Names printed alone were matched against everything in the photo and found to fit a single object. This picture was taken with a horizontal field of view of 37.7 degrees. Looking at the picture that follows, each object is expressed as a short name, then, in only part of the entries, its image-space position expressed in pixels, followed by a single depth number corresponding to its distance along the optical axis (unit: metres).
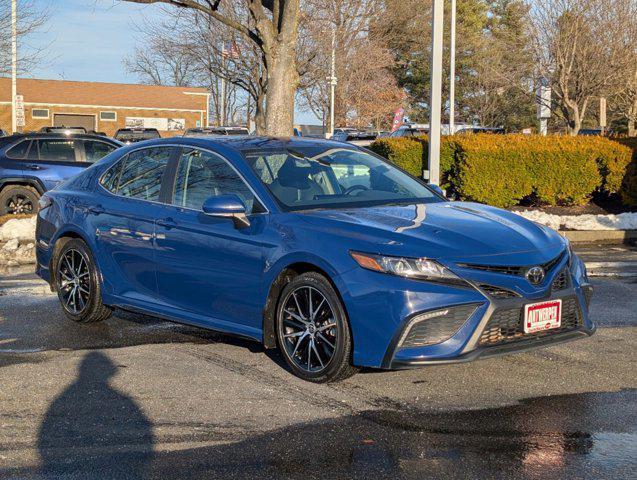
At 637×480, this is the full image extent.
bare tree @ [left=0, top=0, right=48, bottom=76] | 32.22
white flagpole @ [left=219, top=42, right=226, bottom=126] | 35.30
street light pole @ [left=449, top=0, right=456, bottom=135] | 29.99
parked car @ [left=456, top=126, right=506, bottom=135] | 36.25
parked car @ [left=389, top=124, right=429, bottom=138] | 35.10
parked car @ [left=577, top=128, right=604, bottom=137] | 41.86
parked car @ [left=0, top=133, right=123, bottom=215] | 16.66
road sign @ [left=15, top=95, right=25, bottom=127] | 36.62
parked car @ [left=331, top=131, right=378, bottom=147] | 32.07
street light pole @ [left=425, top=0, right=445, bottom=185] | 17.17
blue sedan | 5.41
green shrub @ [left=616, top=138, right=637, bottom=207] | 17.80
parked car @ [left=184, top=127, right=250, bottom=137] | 34.03
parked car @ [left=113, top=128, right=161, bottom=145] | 37.81
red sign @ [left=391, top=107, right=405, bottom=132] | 37.97
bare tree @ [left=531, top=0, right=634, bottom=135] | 27.59
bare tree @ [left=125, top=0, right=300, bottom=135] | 17.92
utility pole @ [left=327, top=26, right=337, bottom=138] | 36.53
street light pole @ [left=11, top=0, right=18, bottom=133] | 31.66
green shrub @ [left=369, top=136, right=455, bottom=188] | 19.61
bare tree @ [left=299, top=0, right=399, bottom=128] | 38.06
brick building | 66.62
